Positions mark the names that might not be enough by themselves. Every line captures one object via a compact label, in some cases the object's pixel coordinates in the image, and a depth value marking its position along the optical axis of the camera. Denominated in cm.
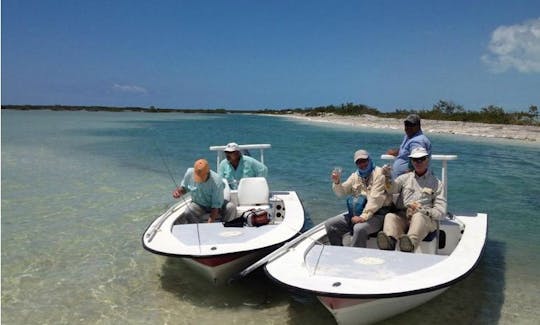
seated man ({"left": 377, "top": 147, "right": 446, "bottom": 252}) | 542
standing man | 639
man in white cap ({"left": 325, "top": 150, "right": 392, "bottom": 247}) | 568
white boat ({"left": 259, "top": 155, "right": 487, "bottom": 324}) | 423
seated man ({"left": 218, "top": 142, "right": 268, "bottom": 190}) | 826
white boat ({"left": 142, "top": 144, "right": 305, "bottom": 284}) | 552
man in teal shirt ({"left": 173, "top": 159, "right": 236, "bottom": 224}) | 695
